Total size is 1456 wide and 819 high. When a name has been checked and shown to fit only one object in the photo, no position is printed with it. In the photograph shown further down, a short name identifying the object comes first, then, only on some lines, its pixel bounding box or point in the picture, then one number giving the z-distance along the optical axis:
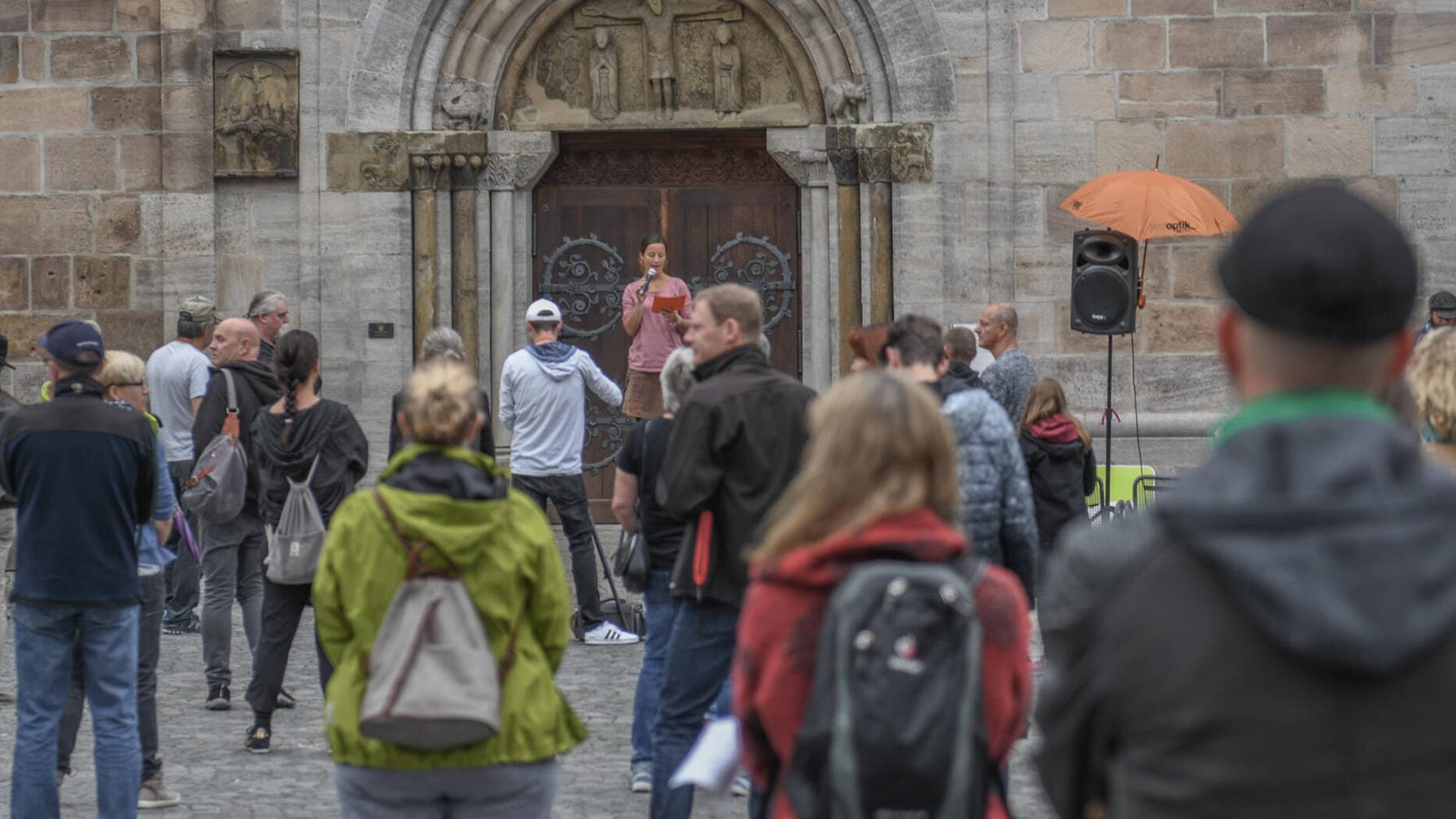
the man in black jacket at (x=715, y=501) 10.30
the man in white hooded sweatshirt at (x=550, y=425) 18.75
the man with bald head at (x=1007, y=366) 17.94
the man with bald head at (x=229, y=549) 15.82
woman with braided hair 14.39
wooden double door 26.72
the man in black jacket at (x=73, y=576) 11.03
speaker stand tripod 20.95
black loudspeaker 21.56
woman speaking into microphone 21.25
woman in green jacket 7.75
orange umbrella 21.58
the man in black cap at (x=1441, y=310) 22.89
